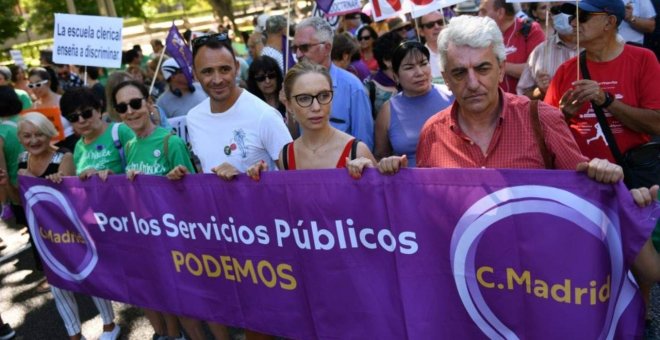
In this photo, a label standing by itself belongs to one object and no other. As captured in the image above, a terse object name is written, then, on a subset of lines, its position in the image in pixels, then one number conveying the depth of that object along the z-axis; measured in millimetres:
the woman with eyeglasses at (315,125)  2803
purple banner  2146
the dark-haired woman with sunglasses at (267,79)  4930
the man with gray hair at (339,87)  3846
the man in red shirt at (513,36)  5254
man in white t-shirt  3152
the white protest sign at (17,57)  12086
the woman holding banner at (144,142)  3500
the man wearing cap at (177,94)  6102
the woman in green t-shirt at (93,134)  3809
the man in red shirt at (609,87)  3041
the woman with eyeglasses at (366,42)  8094
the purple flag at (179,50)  5887
